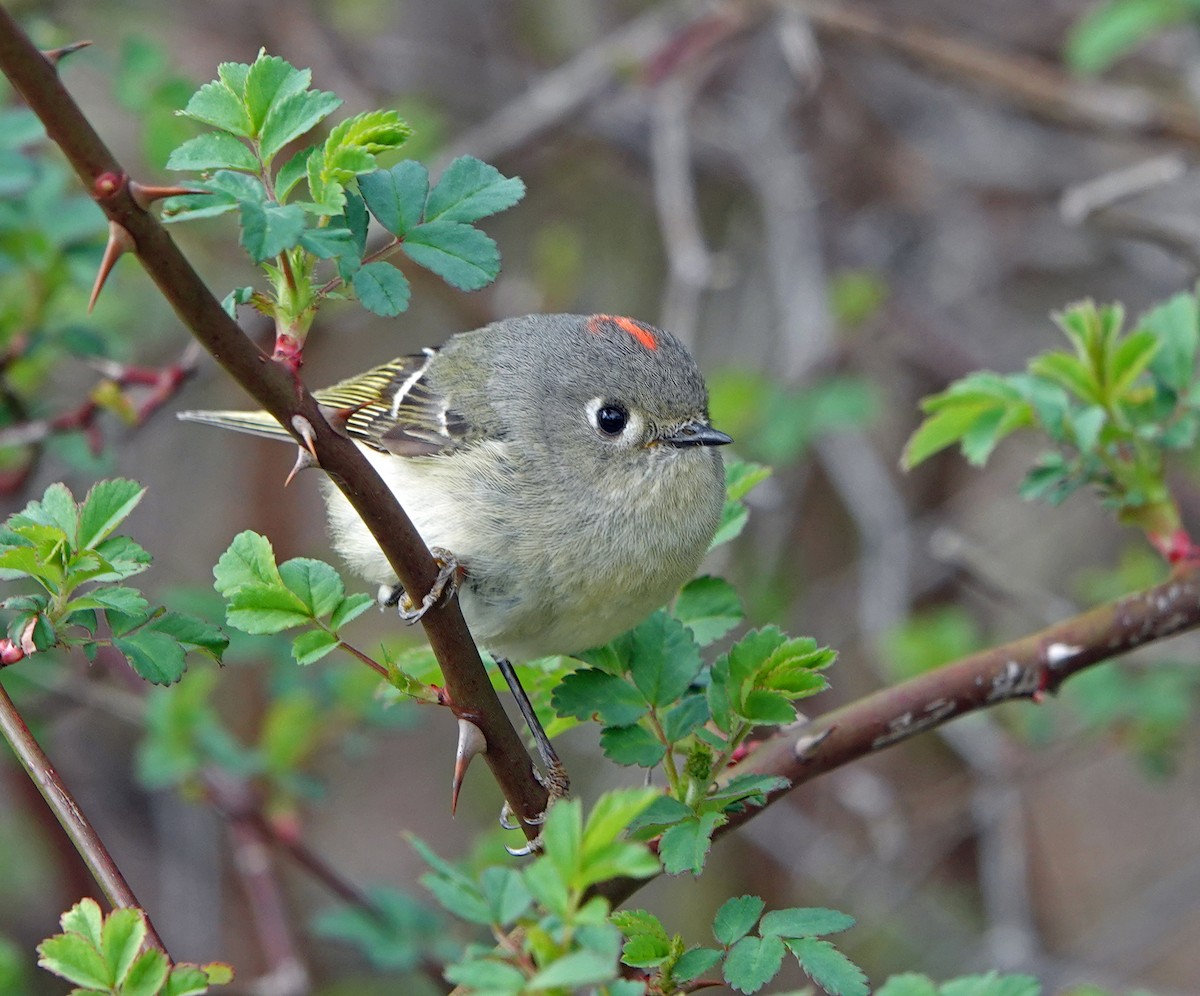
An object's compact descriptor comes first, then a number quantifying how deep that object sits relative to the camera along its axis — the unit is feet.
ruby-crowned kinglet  12.41
